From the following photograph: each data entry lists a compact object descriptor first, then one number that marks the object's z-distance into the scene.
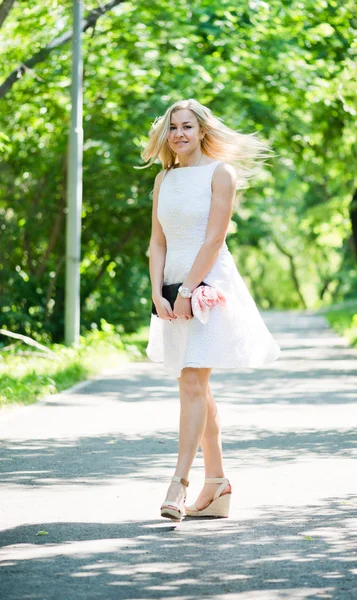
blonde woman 6.33
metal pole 17.77
